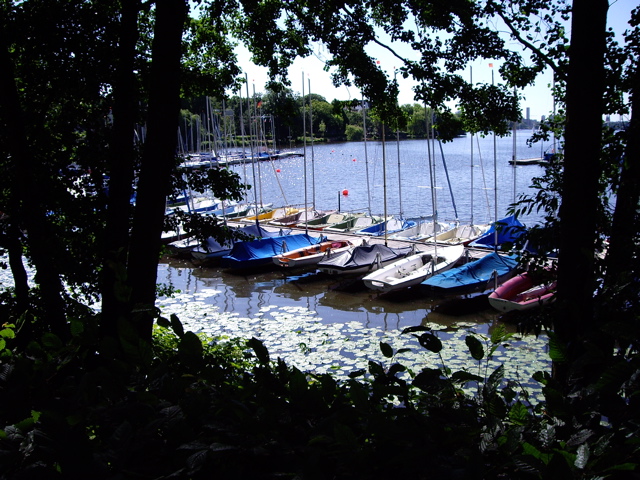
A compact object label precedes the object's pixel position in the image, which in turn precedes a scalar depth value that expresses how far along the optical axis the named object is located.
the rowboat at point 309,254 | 20.79
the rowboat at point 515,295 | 15.12
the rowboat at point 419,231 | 24.00
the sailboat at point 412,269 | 17.77
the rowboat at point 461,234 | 23.42
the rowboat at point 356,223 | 26.14
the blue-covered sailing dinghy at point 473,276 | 16.68
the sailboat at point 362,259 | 19.44
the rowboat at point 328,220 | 27.36
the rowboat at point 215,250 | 22.59
